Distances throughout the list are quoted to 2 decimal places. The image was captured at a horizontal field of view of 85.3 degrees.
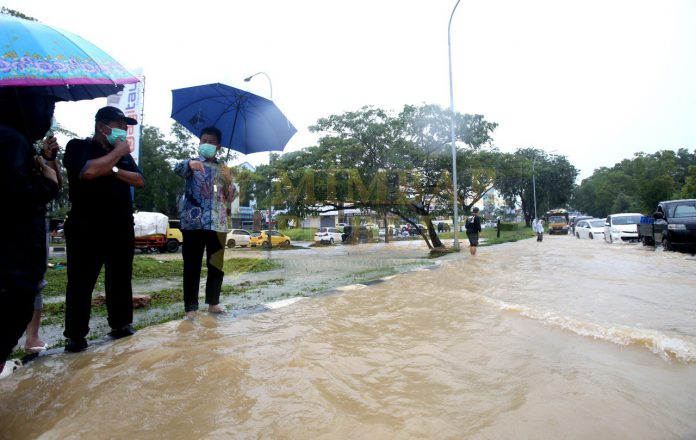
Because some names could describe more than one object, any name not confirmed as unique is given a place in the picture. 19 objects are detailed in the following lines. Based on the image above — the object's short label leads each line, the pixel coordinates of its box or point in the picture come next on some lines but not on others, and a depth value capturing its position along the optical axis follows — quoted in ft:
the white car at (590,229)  70.33
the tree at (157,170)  94.79
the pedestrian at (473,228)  37.14
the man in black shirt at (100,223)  8.23
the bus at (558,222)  112.27
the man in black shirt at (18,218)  5.12
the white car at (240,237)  81.87
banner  22.50
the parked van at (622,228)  52.94
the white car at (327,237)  96.59
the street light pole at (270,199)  52.01
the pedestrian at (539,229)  65.36
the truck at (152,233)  57.21
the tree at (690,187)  83.45
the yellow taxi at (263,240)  81.92
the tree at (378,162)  43.86
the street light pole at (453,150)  42.93
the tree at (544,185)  139.95
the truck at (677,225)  32.07
